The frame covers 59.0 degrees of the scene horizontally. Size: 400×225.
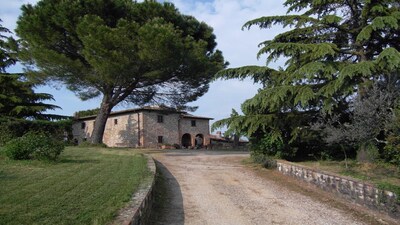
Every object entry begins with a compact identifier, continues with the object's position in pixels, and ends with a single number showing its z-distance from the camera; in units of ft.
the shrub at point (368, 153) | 33.99
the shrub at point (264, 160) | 40.96
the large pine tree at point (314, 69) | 35.88
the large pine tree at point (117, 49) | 57.52
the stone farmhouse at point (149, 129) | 106.63
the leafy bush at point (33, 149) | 34.47
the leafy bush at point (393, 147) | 25.15
